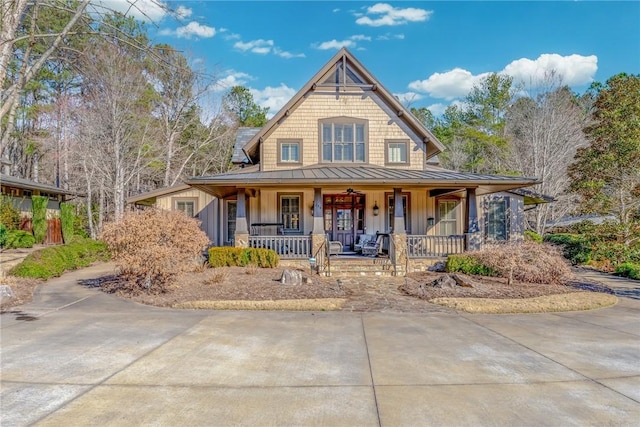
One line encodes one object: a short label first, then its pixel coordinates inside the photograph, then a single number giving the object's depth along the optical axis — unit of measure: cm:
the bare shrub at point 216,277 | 1023
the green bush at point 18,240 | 1745
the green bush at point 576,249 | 1684
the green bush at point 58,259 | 1108
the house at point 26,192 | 2003
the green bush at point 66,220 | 2177
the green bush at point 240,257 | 1303
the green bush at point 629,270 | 1323
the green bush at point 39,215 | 2022
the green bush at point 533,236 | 1932
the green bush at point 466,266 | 1242
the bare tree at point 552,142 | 2245
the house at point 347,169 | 1492
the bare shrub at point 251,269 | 1177
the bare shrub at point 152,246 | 909
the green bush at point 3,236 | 1698
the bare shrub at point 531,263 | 1080
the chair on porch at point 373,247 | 1462
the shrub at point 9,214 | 1867
